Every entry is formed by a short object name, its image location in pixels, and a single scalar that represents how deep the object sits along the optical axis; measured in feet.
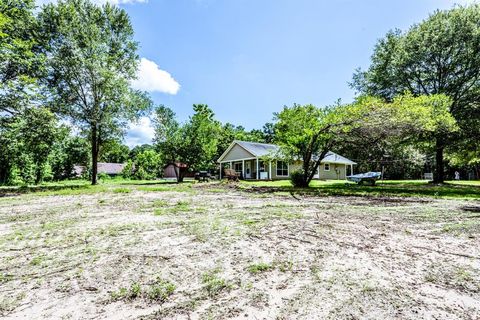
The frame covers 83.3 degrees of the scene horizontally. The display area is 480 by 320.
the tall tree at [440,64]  61.93
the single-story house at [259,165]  90.07
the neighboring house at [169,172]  162.20
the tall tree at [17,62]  44.86
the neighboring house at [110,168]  173.25
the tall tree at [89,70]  59.82
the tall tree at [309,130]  44.98
